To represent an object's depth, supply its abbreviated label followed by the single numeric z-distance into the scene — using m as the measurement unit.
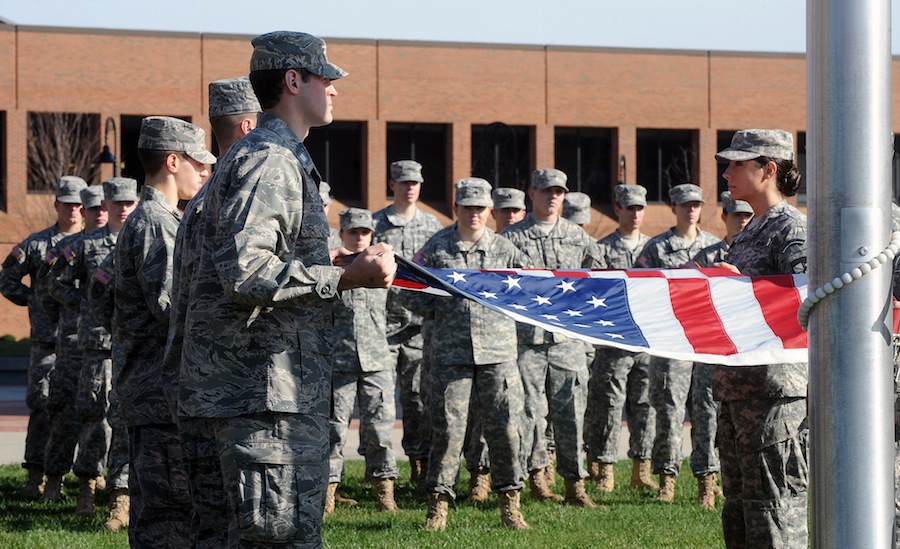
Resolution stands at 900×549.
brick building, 40.47
